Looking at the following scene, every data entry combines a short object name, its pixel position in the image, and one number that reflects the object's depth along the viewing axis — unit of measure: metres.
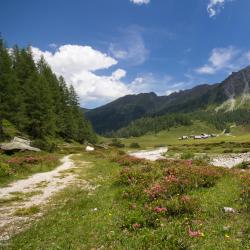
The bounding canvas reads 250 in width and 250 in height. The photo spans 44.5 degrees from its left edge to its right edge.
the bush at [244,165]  32.43
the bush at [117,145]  159.95
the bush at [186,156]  55.35
